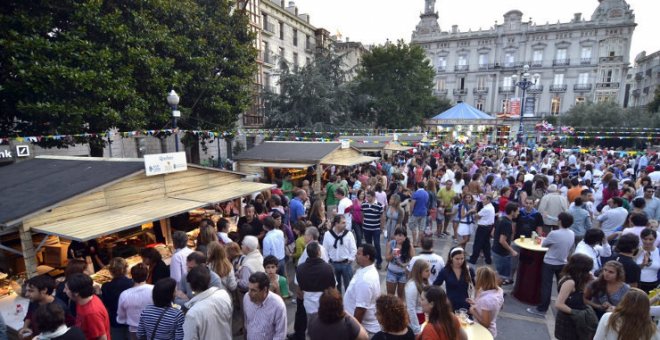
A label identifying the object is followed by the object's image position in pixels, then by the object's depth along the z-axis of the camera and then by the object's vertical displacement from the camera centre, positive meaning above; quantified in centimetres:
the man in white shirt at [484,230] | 728 -236
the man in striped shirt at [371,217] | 739 -207
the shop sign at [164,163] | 718 -95
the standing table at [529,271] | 606 -267
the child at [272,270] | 433 -192
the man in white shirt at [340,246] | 560 -204
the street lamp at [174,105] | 1023 +51
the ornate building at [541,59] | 4328 +938
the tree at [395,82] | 3428 +433
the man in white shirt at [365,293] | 402 -203
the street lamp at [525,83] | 1803 +237
